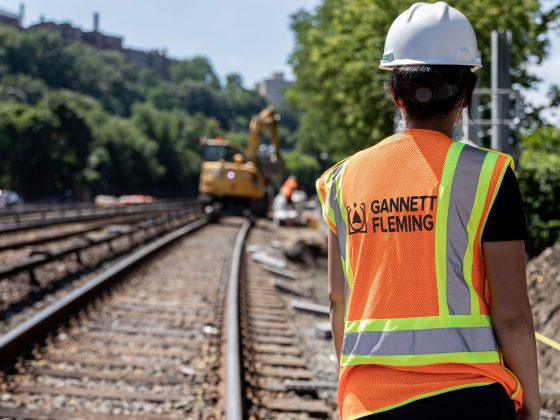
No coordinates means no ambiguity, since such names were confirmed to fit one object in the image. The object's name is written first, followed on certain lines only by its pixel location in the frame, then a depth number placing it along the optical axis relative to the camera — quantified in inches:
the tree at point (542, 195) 459.8
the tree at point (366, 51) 774.5
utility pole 356.2
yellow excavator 1146.7
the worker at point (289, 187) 1029.8
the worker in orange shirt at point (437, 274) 68.3
